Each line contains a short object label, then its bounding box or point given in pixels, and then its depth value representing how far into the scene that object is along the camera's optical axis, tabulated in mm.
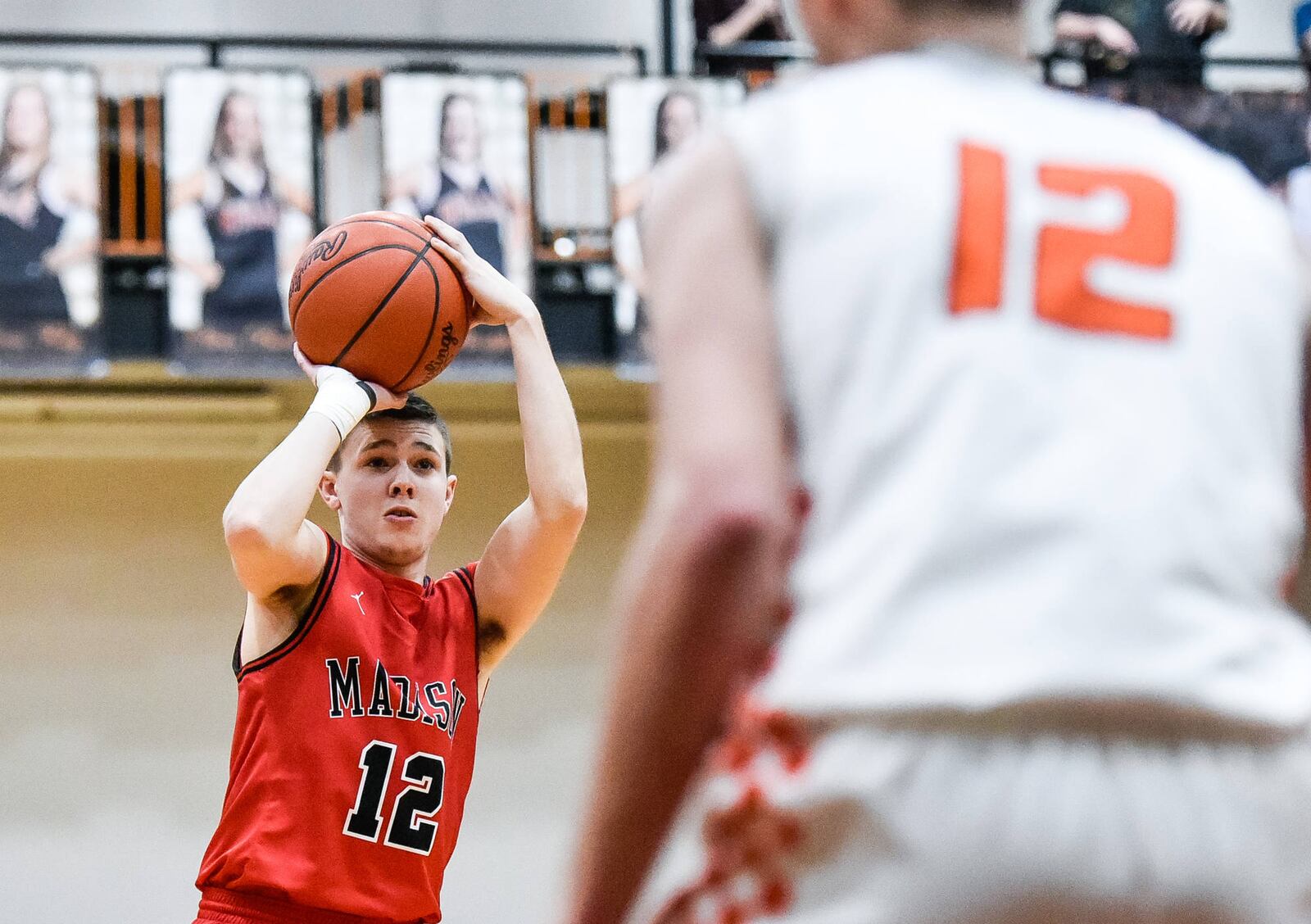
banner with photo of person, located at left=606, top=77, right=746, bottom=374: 13336
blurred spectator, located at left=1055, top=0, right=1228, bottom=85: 14047
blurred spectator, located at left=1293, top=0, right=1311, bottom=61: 14961
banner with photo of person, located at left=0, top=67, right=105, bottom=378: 12750
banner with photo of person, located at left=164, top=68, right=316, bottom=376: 12828
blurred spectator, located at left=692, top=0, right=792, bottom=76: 14086
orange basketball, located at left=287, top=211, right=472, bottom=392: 6059
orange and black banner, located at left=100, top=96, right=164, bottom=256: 13125
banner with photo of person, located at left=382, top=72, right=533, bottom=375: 13016
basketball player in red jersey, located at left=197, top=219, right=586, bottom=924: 5773
